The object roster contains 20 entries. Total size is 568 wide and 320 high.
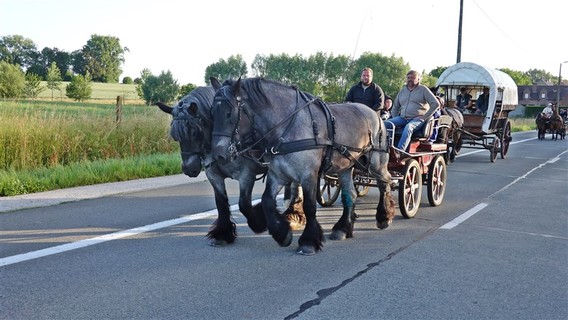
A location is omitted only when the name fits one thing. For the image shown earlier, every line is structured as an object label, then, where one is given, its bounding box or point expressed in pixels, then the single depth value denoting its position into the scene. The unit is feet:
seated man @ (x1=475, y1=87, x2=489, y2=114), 59.31
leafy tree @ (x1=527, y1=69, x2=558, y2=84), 538.06
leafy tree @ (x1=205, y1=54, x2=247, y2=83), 270.46
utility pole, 99.19
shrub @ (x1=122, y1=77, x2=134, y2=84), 370.98
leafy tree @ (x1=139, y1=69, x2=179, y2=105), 118.32
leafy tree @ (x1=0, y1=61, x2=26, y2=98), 101.59
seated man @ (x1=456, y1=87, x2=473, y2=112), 62.39
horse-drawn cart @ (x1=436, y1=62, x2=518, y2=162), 57.06
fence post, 49.20
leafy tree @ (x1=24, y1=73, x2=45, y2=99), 104.58
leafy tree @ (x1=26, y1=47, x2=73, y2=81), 303.68
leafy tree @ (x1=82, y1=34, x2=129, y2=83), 359.87
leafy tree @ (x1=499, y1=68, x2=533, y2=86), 411.75
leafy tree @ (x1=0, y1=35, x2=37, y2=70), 299.79
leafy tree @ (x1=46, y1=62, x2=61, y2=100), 168.04
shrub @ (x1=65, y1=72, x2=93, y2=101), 199.77
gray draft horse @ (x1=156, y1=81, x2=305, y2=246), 17.65
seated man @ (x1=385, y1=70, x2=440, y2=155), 27.86
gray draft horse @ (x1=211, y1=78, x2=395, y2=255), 17.57
